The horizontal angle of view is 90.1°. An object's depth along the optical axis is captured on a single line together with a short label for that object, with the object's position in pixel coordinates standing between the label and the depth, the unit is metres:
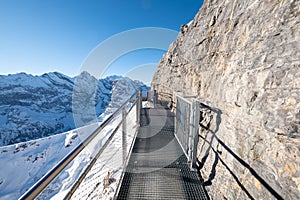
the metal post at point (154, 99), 8.12
